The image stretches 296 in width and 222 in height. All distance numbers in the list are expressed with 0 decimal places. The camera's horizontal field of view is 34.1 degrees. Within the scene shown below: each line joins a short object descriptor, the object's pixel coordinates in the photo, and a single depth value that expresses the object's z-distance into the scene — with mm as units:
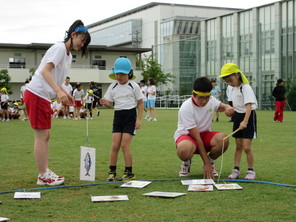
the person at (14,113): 22906
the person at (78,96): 22625
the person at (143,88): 24641
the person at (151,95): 21670
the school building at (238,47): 38688
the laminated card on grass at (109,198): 4730
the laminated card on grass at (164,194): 4875
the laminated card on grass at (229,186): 5289
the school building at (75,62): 53406
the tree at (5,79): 50094
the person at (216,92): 21391
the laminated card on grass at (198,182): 5614
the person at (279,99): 19531
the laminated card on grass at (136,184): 5484
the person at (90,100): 23294
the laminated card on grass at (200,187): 5268
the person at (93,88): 23317
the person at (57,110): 24328
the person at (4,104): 21109
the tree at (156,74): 52778
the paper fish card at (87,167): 5875
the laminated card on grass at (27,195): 4912
